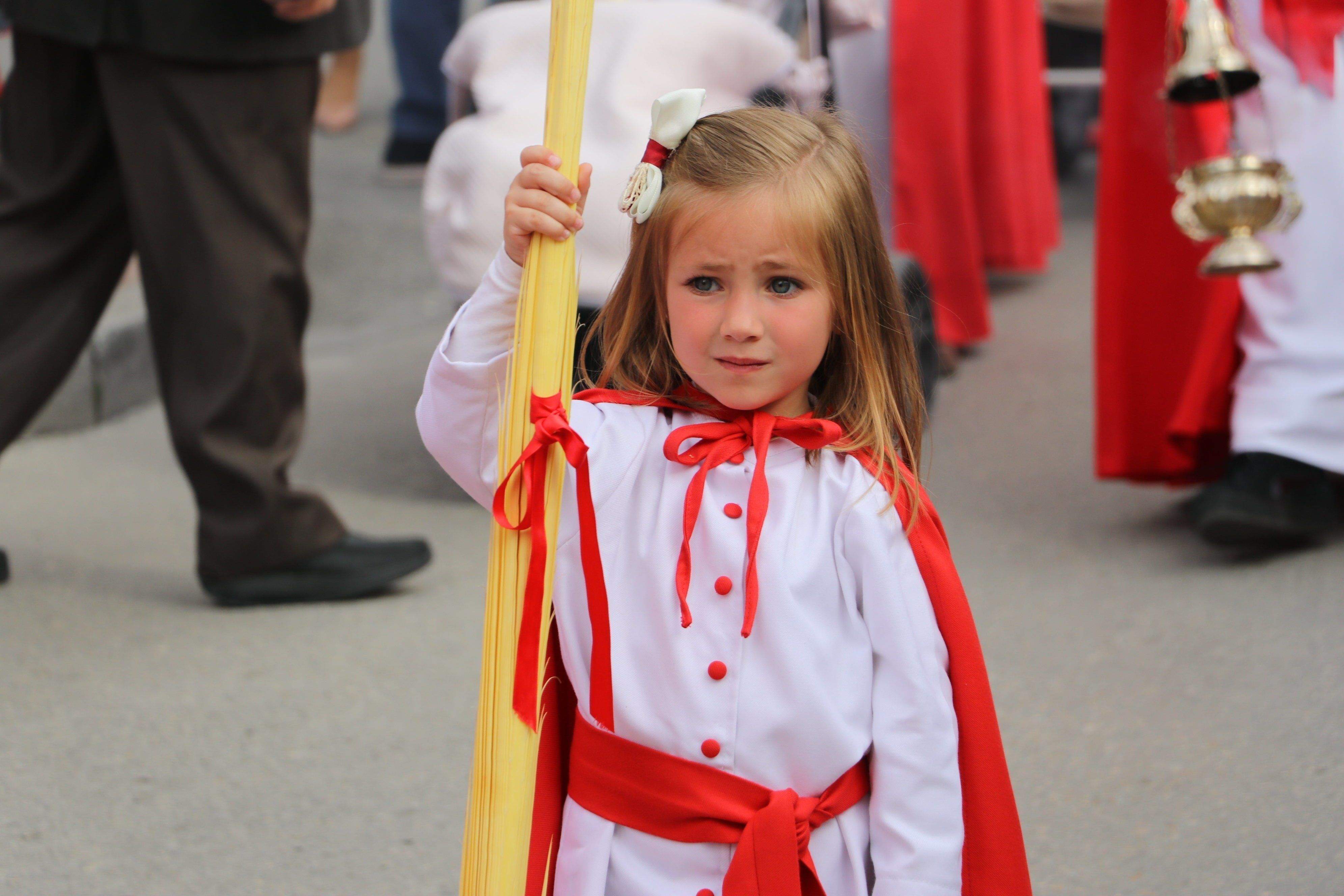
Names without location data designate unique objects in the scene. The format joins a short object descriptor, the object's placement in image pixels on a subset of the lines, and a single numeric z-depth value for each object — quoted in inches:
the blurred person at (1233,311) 239.0
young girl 113.4
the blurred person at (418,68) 565.6
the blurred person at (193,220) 215.3
